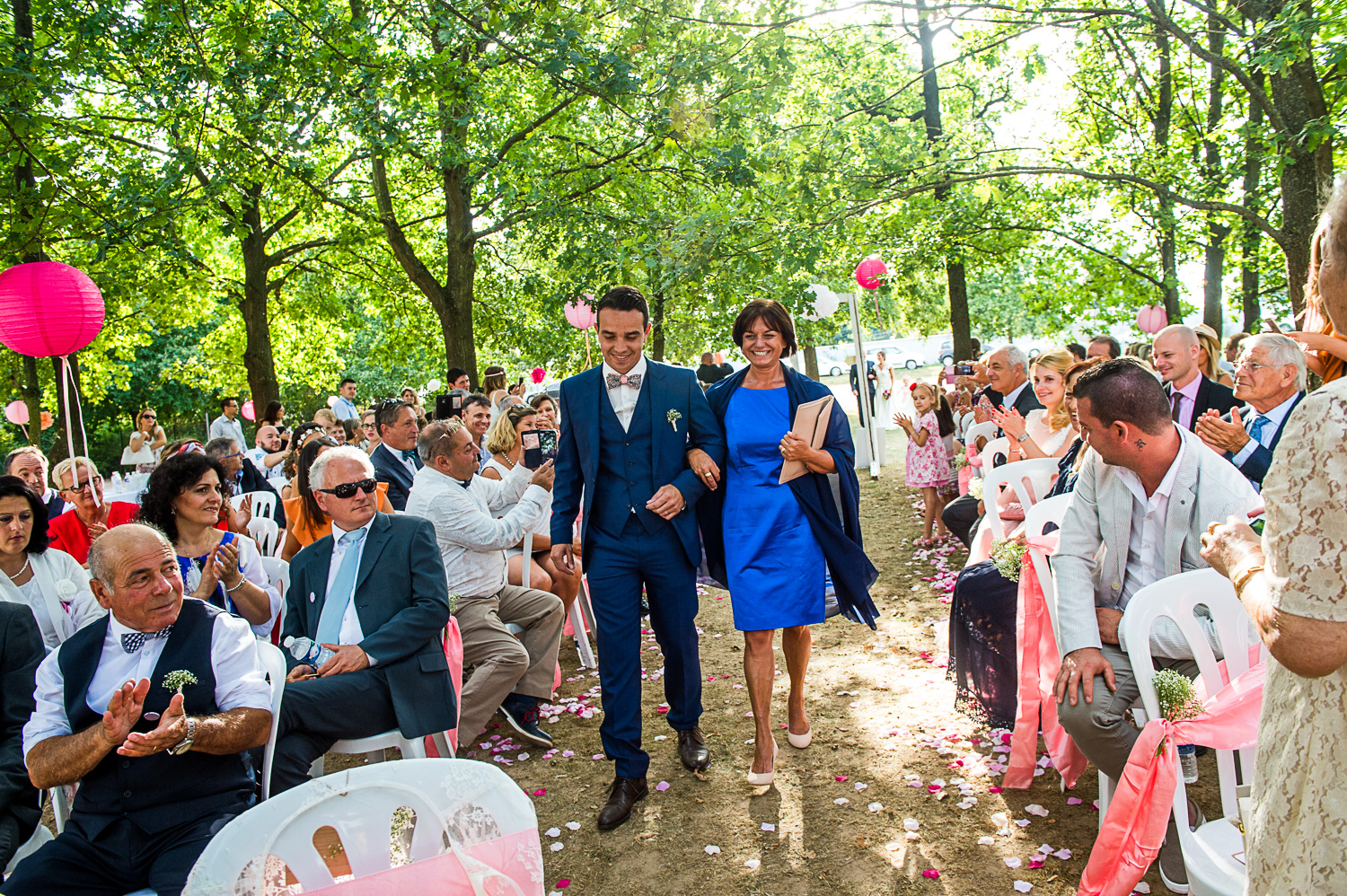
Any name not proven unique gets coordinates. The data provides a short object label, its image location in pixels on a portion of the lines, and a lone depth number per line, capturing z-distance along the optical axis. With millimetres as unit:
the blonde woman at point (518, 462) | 5402
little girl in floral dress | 8461
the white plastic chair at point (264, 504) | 6355
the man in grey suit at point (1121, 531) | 2754
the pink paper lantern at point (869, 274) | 14141
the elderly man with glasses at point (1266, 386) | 4250
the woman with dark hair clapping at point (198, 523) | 3750
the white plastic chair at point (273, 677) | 2686
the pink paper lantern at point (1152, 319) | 14234
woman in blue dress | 3779
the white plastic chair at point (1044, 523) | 3469
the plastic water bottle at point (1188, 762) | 2822
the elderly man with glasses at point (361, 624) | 3230
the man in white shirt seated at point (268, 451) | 8680
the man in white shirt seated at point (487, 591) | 4262
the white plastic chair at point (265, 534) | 5426
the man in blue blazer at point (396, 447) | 5965
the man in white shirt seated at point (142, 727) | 2379
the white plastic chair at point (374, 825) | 1752
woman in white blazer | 3545
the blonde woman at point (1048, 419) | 5164
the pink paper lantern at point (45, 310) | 6371
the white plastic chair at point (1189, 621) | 2447
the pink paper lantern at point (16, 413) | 18453
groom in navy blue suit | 3635
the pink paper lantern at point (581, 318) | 12739
